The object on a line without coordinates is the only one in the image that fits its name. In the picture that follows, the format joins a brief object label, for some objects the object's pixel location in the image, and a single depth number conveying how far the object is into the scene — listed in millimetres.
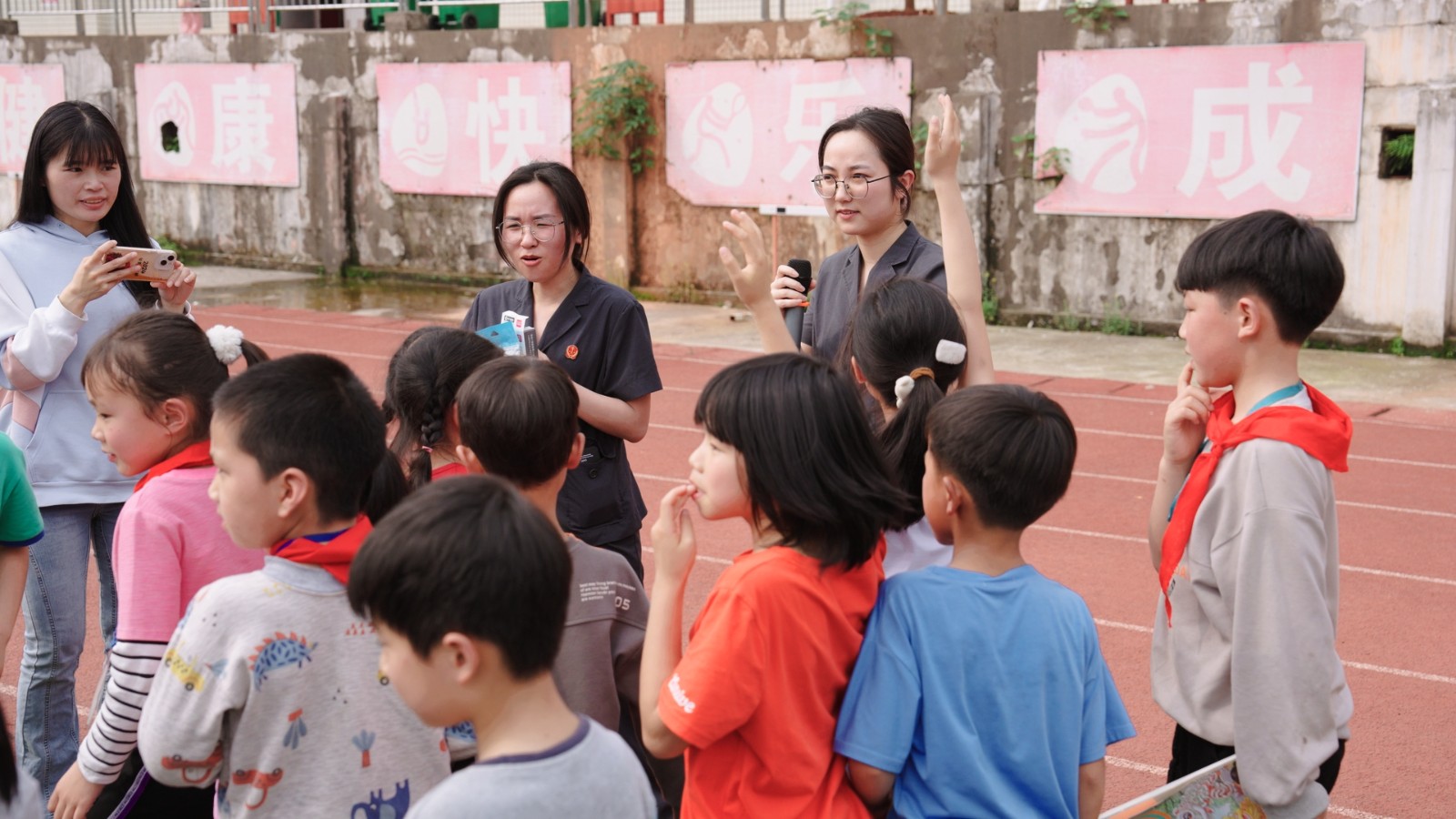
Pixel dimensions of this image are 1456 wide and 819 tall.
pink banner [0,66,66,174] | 15602
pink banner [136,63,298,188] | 14125
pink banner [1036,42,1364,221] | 9266
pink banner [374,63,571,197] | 12516
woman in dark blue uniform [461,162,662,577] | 3113
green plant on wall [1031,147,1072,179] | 10305
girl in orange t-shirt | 1838
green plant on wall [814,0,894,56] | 10914
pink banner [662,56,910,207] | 11031
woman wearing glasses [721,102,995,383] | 3086
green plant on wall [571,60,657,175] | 12000
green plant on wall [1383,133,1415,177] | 9164
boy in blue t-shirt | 1890
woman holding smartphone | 2953
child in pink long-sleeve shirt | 2023
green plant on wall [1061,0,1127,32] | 9984
